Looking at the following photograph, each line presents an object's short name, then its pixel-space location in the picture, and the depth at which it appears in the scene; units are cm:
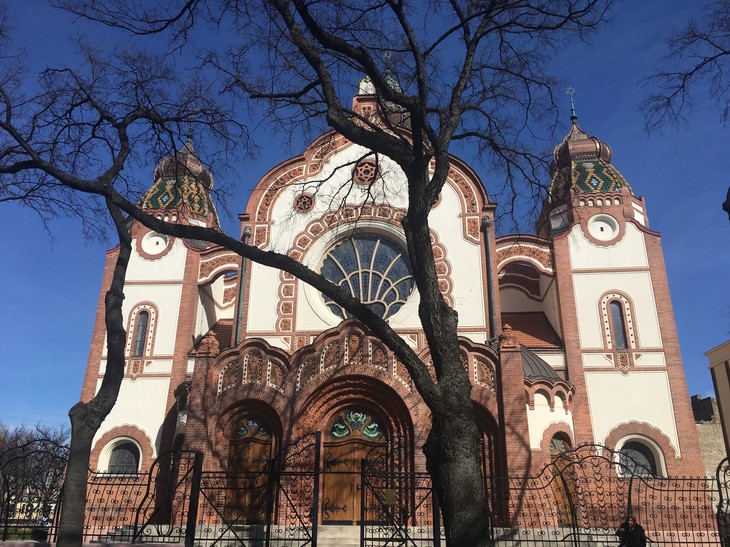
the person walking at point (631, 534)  1107
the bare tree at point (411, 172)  793
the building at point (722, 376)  2223
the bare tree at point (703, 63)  1080
